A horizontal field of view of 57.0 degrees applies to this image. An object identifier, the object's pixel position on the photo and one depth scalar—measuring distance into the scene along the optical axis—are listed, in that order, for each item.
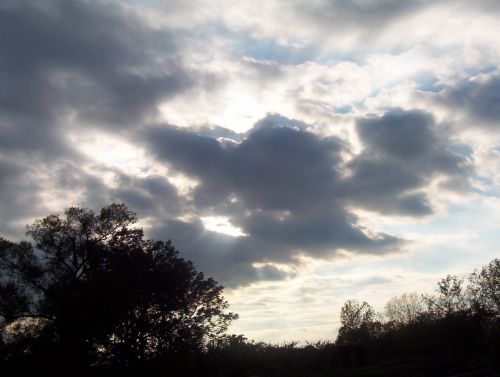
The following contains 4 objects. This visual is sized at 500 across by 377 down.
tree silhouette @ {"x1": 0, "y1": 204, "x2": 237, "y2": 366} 35.91
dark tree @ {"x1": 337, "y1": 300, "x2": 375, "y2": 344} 74.06
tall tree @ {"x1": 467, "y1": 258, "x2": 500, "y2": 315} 63.41
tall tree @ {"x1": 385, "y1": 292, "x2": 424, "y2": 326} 80.53
